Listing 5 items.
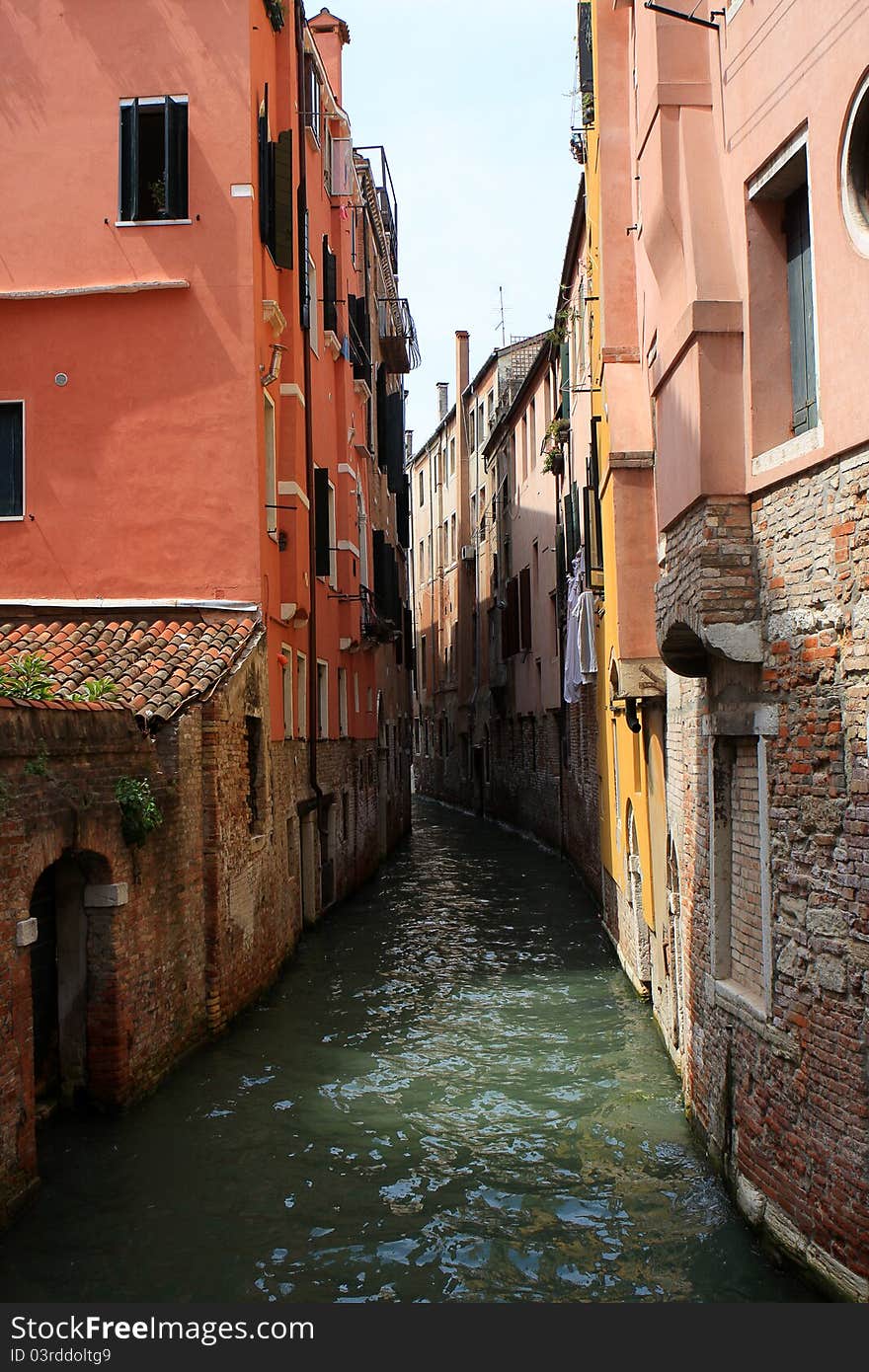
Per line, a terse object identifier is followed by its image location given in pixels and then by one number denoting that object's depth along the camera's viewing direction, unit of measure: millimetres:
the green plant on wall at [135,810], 8820
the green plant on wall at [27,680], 8555
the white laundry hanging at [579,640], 15578
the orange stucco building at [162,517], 8586
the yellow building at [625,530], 10805
